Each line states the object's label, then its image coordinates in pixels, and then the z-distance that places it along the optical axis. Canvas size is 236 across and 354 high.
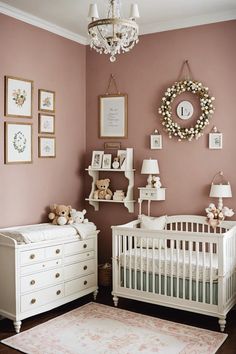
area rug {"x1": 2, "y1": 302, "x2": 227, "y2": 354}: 3.12
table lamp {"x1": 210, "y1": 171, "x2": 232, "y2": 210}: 3.90
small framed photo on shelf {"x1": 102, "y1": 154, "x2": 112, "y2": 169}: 4.61
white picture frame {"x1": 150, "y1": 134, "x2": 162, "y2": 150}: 4.42
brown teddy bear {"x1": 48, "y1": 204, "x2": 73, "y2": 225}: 4.17
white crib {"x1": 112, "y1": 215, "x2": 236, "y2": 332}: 3.52
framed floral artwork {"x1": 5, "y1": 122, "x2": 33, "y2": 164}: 3.93
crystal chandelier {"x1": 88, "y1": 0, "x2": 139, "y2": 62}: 2.84
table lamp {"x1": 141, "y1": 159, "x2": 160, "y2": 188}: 4.28
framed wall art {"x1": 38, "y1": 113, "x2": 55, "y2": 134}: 4.30
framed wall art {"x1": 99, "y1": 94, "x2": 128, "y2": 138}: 4.65
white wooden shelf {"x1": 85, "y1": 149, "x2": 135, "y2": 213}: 4.52
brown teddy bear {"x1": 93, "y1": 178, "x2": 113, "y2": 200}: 4.63
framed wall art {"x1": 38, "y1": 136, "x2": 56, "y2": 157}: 4.30
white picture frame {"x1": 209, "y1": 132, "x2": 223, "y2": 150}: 4.07
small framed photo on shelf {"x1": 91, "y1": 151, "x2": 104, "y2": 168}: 4.68
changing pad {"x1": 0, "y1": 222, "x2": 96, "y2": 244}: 3.58
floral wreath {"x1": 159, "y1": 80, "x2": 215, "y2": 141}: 4.08
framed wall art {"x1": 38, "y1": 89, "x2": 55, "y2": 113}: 4.29
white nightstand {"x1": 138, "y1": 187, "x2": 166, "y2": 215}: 4.32
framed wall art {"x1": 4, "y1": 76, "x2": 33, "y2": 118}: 3.92
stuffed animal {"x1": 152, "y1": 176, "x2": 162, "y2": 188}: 4.34
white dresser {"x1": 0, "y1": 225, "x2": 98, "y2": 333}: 3.51
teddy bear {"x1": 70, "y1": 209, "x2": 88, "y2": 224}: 4.29
